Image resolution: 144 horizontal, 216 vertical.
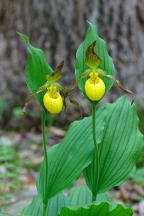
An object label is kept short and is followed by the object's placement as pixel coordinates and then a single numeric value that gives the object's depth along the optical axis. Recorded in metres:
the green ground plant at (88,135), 1.41
